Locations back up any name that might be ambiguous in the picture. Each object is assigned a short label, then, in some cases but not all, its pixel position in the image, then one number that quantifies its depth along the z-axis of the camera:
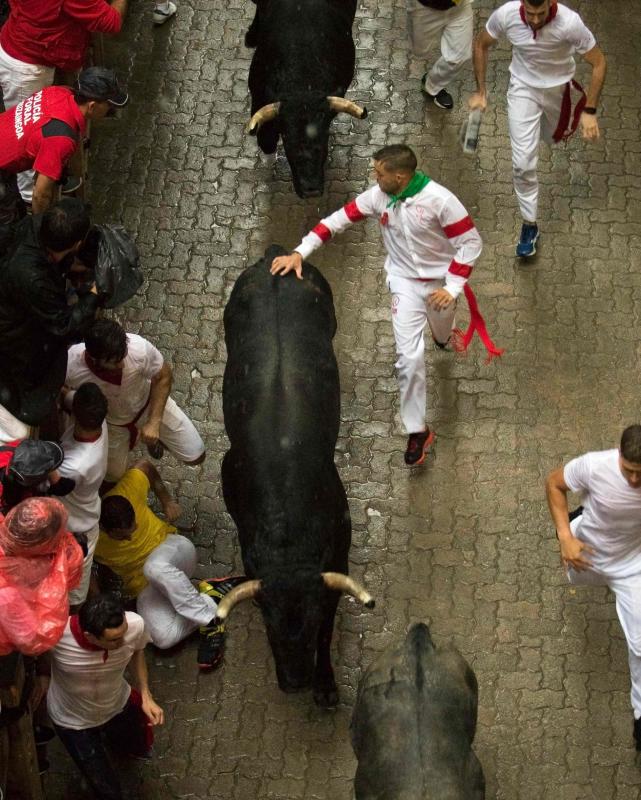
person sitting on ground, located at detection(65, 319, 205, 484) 13.80
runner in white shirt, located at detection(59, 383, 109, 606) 13.31
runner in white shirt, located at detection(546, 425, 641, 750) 12.98
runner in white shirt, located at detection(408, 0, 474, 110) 20.32
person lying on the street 14.20
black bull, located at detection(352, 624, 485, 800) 11.25
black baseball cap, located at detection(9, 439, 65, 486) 12.40
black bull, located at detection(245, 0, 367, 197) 18.83
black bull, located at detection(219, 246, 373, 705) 13.01
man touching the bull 15.34
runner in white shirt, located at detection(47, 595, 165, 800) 12.01
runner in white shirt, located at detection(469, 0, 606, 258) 17.36
